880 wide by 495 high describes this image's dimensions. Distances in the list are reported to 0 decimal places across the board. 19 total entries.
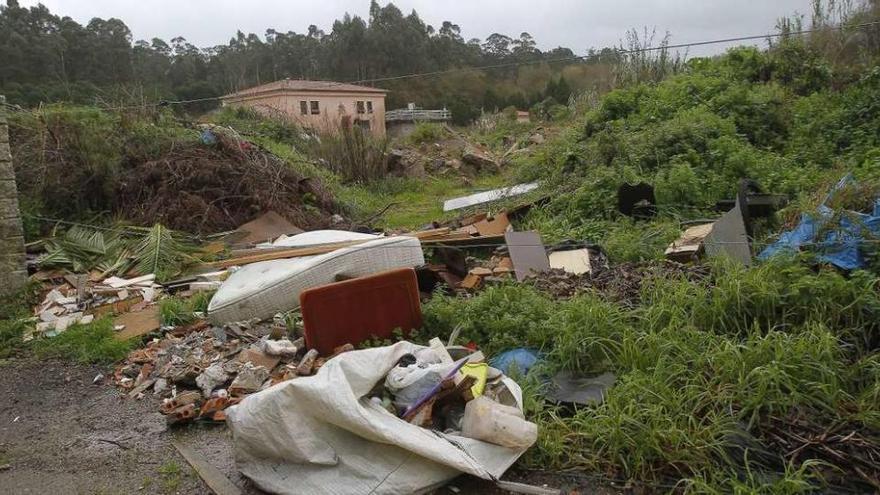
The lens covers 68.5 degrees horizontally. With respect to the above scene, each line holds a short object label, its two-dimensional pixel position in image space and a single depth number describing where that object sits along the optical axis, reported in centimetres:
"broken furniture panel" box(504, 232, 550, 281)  536
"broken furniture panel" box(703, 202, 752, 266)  473
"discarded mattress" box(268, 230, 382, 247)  652
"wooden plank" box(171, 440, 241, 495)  293
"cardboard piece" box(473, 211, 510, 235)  728
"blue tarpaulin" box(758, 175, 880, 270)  396
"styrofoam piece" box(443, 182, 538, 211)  984
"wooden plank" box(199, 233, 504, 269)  603
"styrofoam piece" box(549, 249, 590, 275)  530
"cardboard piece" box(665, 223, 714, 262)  529
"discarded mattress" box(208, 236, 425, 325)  490
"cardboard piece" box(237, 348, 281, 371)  406
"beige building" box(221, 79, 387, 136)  1756
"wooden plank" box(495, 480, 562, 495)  271
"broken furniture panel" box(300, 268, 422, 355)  412
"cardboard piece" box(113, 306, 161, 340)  506
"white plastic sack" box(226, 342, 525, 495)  272
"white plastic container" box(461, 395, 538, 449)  288
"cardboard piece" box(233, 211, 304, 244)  784
